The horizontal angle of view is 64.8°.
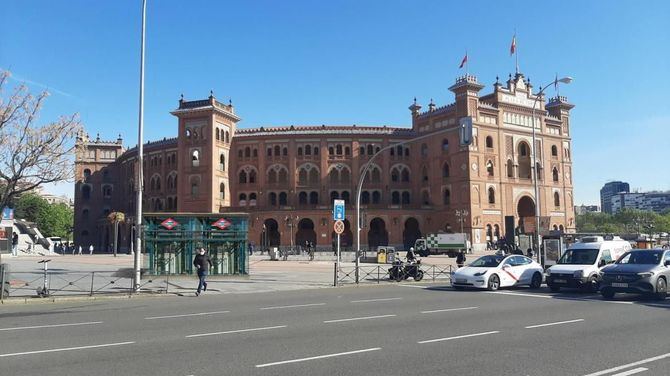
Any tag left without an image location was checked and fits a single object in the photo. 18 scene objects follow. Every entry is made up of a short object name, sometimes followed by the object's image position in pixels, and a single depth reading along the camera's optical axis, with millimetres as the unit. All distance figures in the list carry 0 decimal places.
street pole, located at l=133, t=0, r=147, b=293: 19214
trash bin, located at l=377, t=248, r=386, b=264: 37875
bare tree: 21047
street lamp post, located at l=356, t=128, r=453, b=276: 23391
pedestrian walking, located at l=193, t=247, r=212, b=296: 19047
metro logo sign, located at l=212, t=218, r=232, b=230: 25719
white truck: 54406
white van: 18359
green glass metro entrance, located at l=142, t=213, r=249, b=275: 25062
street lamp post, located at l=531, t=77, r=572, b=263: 27719
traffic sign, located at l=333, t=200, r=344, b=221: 23359
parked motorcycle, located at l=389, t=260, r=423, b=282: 24438
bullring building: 64062
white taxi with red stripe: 19562
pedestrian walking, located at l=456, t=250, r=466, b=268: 28288
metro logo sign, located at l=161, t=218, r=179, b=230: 25219
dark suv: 15609
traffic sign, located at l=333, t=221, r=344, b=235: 22517
